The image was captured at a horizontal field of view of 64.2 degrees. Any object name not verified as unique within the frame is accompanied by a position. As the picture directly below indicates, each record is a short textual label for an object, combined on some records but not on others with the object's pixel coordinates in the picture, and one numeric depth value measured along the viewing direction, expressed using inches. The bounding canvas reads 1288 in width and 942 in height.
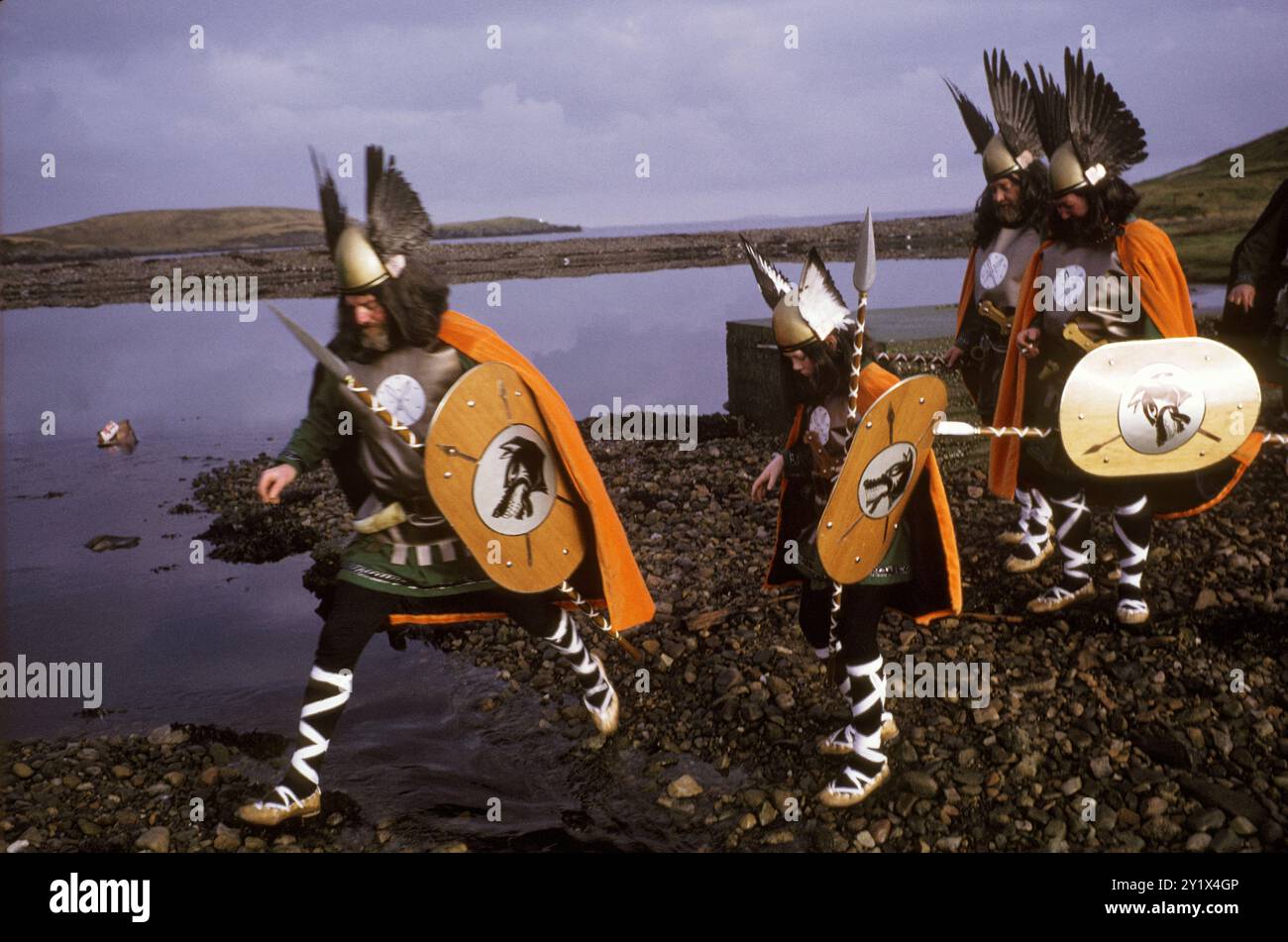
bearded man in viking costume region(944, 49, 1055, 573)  191.2
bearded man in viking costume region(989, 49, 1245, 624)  165.0
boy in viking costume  124.0
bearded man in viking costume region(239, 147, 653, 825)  126.6
